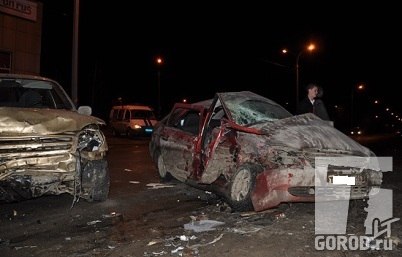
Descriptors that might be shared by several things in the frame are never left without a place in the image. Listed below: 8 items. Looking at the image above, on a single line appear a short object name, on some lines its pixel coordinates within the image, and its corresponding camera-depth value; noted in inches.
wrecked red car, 230.5
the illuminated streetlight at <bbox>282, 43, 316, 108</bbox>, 1150.3
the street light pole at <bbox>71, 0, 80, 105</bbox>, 624.1
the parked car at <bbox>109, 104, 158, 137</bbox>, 951.0
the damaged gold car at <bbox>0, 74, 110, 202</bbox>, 227.5
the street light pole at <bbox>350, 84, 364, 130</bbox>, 2288.9
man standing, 310.5
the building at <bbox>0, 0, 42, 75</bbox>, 642.2
